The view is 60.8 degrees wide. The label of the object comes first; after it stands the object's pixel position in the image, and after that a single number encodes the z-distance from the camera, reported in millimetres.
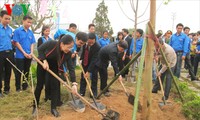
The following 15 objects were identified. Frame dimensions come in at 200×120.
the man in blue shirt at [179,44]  5323
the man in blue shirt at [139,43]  5879
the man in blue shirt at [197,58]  6566
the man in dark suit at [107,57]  3427
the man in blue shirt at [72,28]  4172
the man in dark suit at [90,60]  3656
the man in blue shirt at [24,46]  3661
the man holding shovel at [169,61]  3624
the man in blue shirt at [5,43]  3474
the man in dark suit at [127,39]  6284
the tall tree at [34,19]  10822
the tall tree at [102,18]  19704
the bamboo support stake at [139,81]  1992
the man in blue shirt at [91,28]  5016
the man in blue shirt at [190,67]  6175
